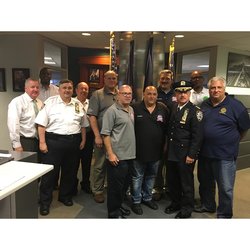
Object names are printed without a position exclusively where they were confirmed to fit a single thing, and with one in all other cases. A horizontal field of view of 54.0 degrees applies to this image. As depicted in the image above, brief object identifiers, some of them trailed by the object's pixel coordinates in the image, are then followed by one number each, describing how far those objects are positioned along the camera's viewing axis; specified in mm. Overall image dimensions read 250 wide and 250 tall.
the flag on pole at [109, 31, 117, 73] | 3117
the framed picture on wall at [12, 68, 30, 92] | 4266
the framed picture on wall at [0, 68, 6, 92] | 4313
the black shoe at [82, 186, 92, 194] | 3070
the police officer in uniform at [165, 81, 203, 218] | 2307
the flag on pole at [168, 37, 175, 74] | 3223
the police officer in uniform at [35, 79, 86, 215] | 2451
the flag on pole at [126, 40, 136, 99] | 2973
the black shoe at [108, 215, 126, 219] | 2363
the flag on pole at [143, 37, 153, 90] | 2942
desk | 1378
